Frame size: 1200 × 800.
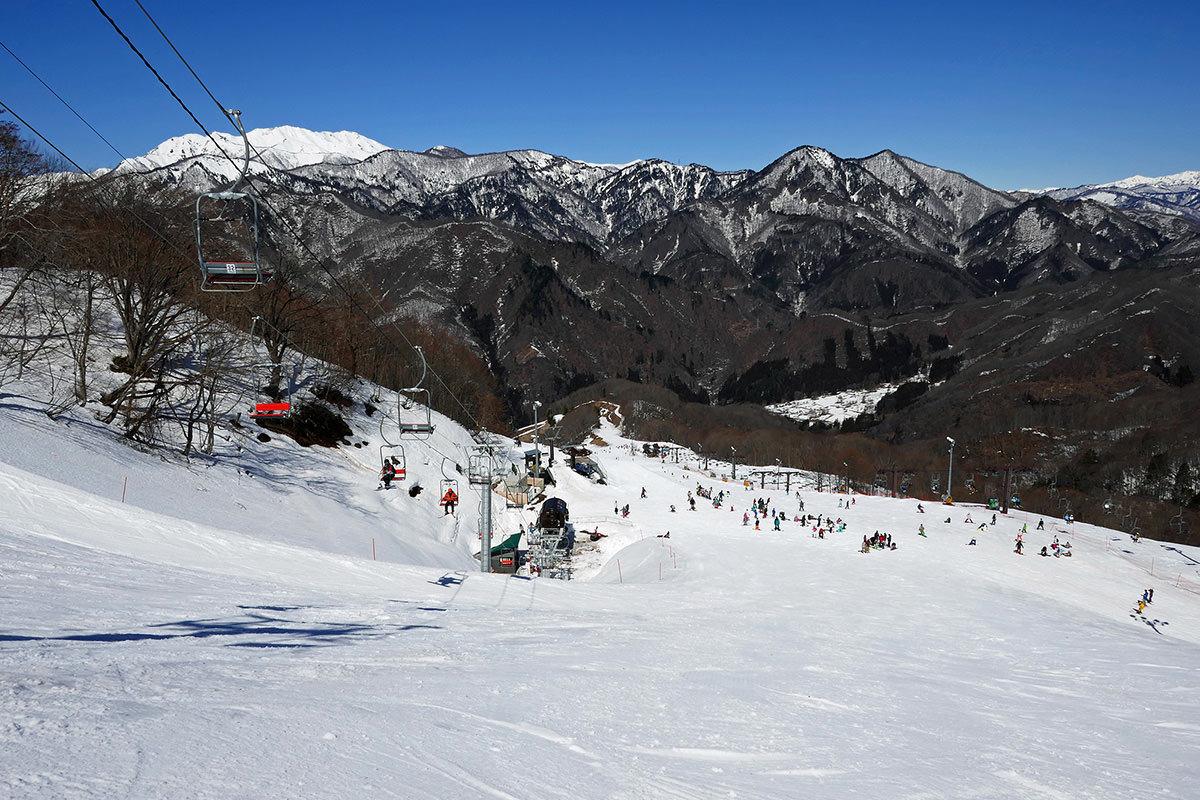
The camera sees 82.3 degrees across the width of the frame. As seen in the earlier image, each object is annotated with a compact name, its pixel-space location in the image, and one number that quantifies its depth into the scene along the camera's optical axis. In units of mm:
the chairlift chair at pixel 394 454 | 43031
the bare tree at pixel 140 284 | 30562
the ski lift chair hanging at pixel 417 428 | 21414
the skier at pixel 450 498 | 39375
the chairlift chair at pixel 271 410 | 21219
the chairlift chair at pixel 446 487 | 44600
